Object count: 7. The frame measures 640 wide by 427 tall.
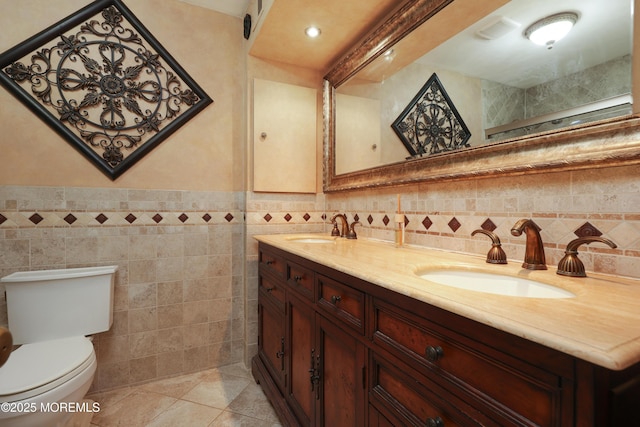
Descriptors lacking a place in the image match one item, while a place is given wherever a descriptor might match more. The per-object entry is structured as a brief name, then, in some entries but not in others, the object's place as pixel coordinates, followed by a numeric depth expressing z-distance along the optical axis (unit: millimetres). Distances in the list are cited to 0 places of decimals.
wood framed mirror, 826
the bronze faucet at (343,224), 1985
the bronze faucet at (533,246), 926
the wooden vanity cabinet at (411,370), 451
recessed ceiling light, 1796
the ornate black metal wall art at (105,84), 1729
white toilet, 1144
